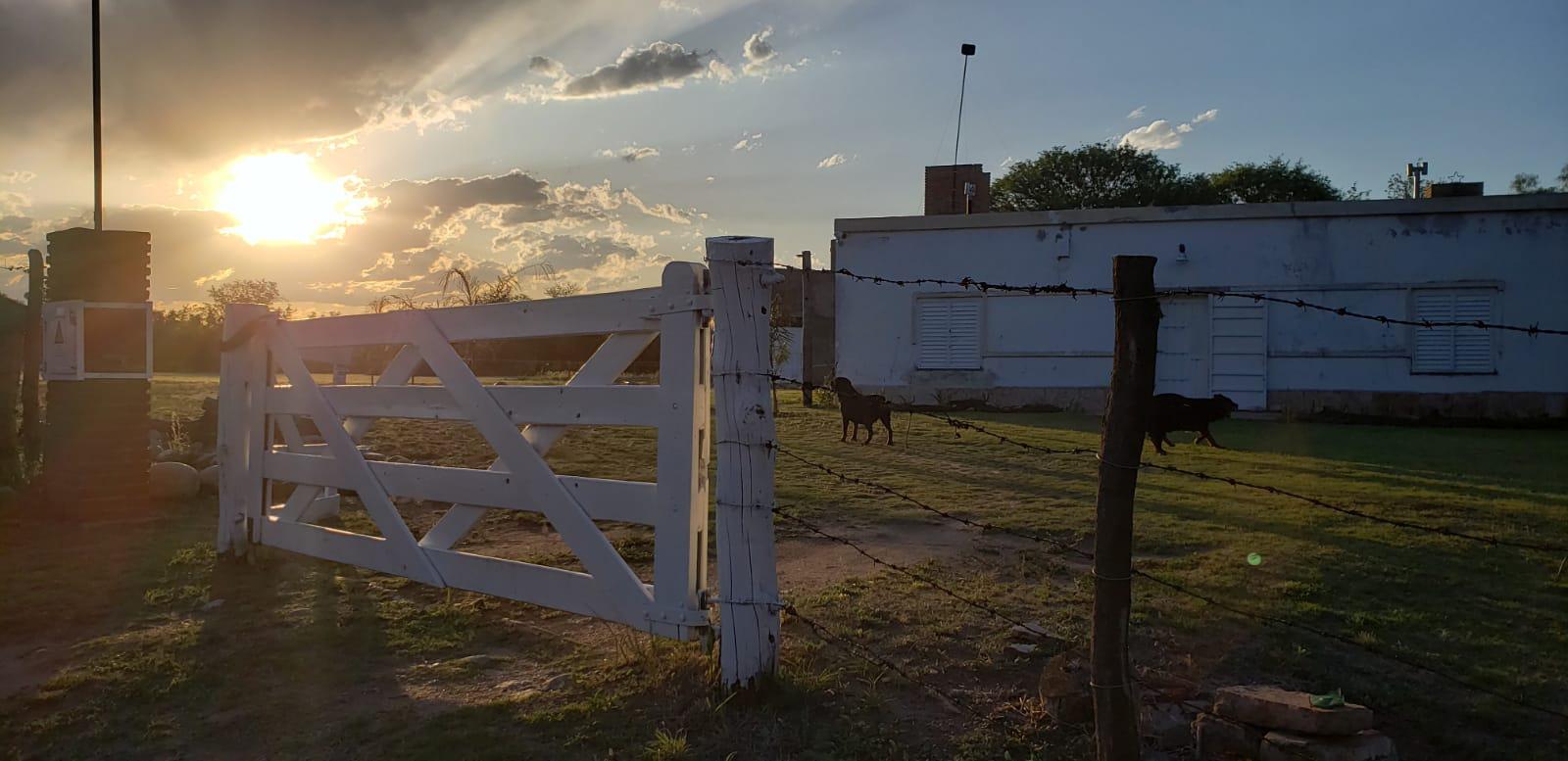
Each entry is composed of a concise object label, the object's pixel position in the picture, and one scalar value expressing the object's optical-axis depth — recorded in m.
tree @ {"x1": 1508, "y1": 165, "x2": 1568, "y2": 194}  49.41
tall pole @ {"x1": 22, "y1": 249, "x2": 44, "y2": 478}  9.10
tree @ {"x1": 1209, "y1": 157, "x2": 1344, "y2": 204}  44.50
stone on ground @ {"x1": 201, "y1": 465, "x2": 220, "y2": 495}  9.02
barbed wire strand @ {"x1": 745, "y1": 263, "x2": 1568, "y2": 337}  3.40
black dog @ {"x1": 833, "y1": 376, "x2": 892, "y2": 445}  12.89
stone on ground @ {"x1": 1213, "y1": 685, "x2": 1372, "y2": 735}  3.30
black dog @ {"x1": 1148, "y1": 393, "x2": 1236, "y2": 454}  12.02
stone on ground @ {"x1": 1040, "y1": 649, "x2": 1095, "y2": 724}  3.64
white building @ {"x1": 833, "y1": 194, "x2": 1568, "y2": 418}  17.25
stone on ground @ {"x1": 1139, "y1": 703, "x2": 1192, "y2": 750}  3.57
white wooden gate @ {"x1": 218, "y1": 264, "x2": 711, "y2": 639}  3.96
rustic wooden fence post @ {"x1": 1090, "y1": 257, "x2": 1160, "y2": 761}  2.97
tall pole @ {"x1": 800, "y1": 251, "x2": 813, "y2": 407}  21.52
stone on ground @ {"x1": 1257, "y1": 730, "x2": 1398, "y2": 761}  3.25
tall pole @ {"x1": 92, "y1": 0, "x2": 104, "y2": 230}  8.41
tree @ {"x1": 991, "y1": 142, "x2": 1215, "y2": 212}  43.59
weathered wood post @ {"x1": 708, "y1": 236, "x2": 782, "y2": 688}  3.81
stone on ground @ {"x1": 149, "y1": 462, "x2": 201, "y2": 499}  8.62
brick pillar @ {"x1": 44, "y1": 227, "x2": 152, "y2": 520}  7.96
